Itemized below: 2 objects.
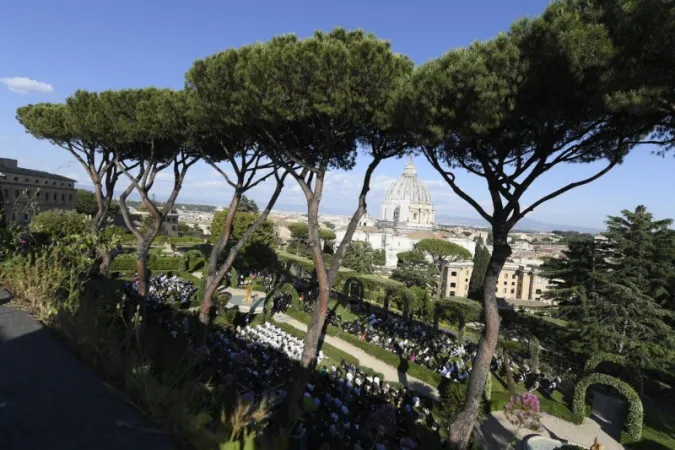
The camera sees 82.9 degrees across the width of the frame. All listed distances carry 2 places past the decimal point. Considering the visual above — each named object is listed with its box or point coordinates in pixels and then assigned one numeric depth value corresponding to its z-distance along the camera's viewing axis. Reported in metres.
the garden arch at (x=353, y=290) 21.49
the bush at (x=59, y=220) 26.03
